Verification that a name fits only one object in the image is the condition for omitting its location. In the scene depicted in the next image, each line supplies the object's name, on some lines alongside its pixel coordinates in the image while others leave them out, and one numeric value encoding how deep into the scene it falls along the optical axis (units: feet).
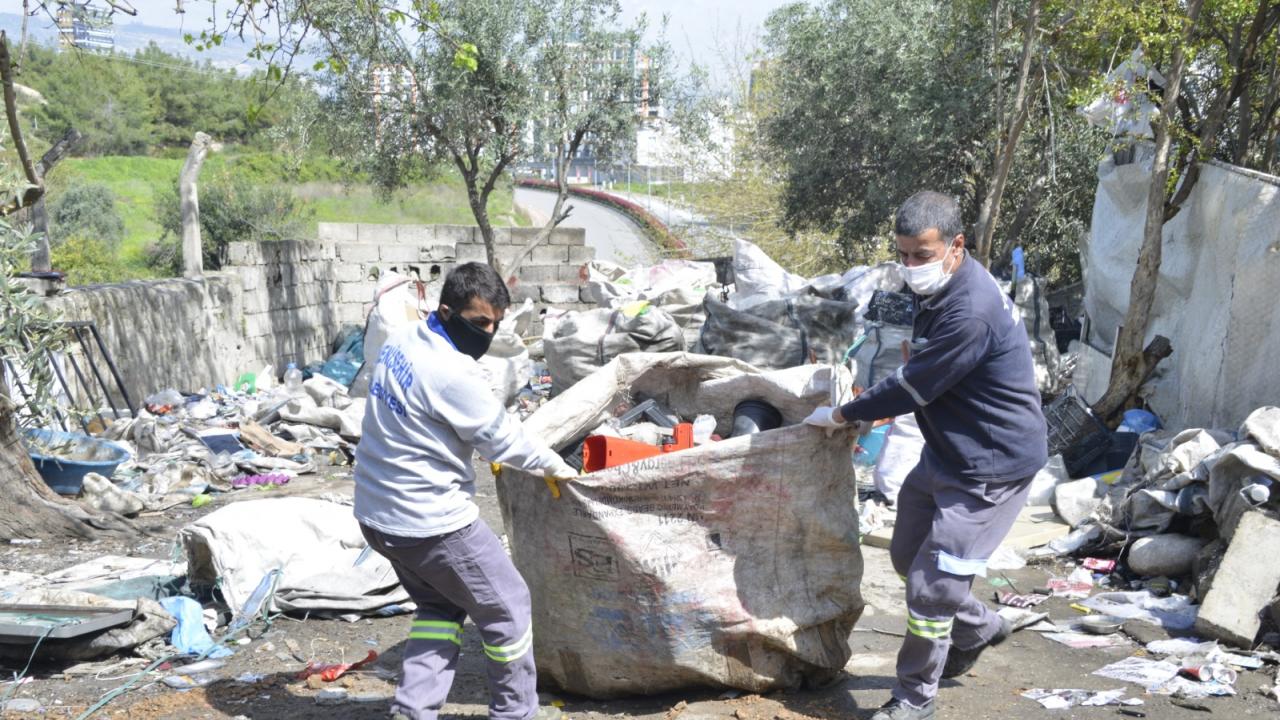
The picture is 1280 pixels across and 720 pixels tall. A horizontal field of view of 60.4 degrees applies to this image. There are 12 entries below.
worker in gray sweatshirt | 9.91
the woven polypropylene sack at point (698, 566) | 10.77
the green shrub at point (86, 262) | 70.68
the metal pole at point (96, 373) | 27.17
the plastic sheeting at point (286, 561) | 14.44
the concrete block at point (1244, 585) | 12.69
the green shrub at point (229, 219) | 79.05
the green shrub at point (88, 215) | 82.79
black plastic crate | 20.72
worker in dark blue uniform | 10.41
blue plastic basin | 20.80
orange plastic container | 11.96
